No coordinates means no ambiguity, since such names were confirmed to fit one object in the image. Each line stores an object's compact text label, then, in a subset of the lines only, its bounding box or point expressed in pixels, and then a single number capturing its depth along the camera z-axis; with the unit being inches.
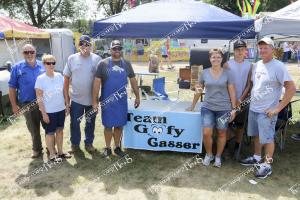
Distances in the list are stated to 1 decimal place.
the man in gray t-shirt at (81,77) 175.3
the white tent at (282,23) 175.5
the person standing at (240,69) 167.5
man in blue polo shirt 169.3
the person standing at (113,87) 169.2
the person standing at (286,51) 769.1
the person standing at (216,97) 162.9
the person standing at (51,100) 162.6
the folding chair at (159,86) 291.2
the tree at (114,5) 1462.8
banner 184.9
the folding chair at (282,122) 188.7
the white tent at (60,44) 601.0
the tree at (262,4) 1391.5
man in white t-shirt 146.9
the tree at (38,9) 1161.4
